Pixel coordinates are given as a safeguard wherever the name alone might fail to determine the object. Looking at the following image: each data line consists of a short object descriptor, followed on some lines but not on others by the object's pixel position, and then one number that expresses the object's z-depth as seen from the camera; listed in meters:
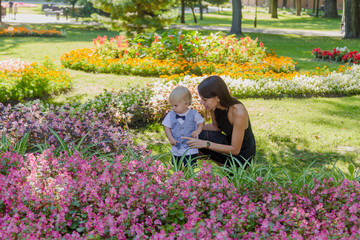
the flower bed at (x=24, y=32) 20.72
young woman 3.96
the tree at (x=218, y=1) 38.22
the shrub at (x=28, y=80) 7.87
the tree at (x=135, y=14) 14.84
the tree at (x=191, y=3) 30.87
